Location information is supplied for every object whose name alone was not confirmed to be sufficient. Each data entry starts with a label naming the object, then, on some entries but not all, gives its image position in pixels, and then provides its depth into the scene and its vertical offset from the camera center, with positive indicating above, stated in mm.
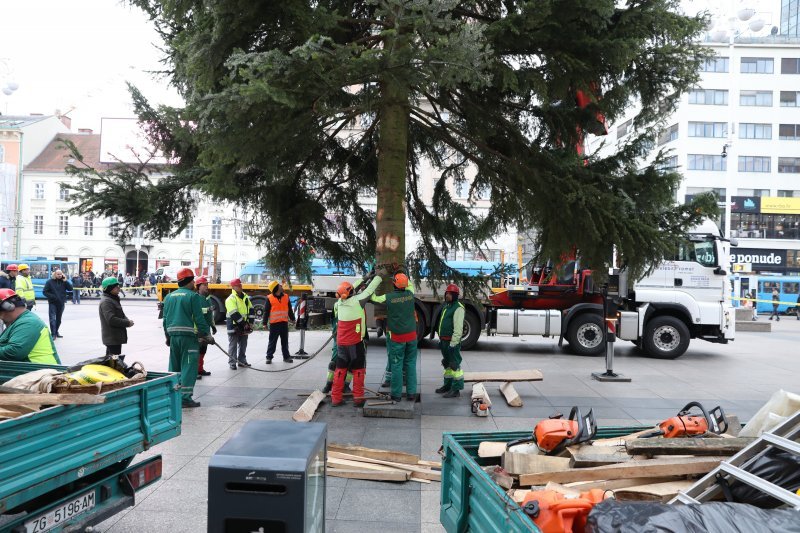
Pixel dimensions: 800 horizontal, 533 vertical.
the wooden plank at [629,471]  3436 -1177
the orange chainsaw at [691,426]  4176 -1094
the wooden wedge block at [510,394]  8666 -1907
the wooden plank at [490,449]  3754 -1168
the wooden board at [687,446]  3580 -1079
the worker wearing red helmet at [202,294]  10423 -631
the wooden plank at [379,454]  5797 -1886
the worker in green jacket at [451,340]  9070 -1139
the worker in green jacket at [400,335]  8180 -968
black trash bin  2283 -911
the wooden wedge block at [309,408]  7411 -1912
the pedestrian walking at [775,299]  32169 -1302
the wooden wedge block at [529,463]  3605 -1207
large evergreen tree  6129 +1990
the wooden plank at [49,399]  3166 -786
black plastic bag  2137 -919
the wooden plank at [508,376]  9047 -1657
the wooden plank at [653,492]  3268 -1239
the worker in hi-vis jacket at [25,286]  13297 -692
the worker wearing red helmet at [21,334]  4719 -648
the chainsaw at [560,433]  3850 -1077
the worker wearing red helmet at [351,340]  8242 -1058
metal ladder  2881 -974
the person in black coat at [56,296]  14516 -987
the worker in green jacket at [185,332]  8031 -987
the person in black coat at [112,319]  8086 -840
